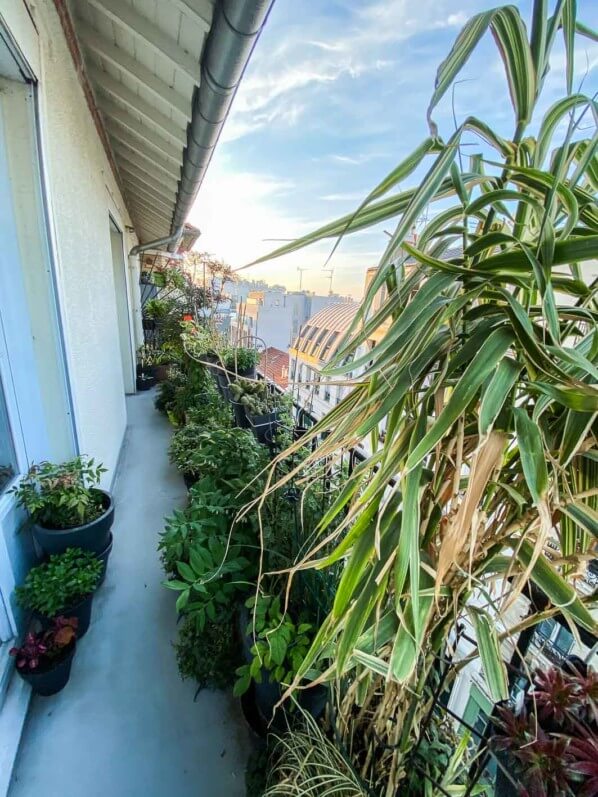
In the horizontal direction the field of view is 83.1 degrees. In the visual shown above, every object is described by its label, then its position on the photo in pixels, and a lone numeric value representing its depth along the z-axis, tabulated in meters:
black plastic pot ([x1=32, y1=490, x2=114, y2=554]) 1.48
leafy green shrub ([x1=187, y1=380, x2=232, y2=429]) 2.49
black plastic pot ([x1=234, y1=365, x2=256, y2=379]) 2.83
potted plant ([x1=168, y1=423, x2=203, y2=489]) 2.31
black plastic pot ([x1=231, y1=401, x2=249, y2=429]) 2.34
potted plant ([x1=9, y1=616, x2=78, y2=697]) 1.24
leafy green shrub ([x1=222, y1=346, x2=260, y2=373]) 2.79
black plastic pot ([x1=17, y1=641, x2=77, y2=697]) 1.25
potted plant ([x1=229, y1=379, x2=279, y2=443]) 2.05
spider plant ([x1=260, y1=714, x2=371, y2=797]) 0.80
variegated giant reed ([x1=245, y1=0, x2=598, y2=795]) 0.45
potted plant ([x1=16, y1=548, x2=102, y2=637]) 1.34
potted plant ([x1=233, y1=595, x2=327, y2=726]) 0.96
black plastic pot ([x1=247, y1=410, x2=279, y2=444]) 1.93
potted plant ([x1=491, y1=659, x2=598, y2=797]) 0.47
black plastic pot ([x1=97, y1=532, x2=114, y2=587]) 1.76
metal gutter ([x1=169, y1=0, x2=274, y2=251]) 1.08
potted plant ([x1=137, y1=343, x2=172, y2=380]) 5.35
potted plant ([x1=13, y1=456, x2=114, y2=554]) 1.45
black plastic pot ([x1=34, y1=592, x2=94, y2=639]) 1.37
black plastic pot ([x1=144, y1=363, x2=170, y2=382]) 5.41
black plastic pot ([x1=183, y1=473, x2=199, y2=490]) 2.63
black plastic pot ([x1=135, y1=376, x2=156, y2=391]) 5.36
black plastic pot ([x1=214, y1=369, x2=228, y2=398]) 2.72
